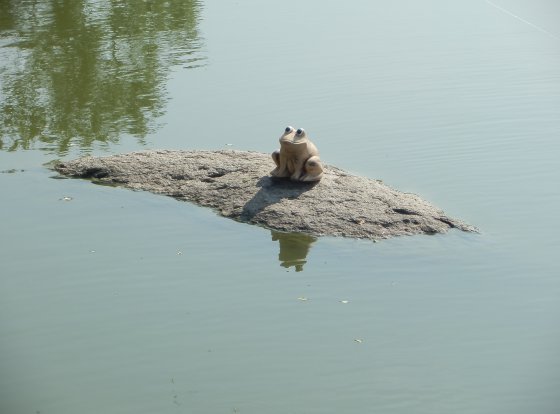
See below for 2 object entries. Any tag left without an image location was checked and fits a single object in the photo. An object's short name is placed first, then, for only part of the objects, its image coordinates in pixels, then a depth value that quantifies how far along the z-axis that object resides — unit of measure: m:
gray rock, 19.53
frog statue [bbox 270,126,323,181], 20.38
